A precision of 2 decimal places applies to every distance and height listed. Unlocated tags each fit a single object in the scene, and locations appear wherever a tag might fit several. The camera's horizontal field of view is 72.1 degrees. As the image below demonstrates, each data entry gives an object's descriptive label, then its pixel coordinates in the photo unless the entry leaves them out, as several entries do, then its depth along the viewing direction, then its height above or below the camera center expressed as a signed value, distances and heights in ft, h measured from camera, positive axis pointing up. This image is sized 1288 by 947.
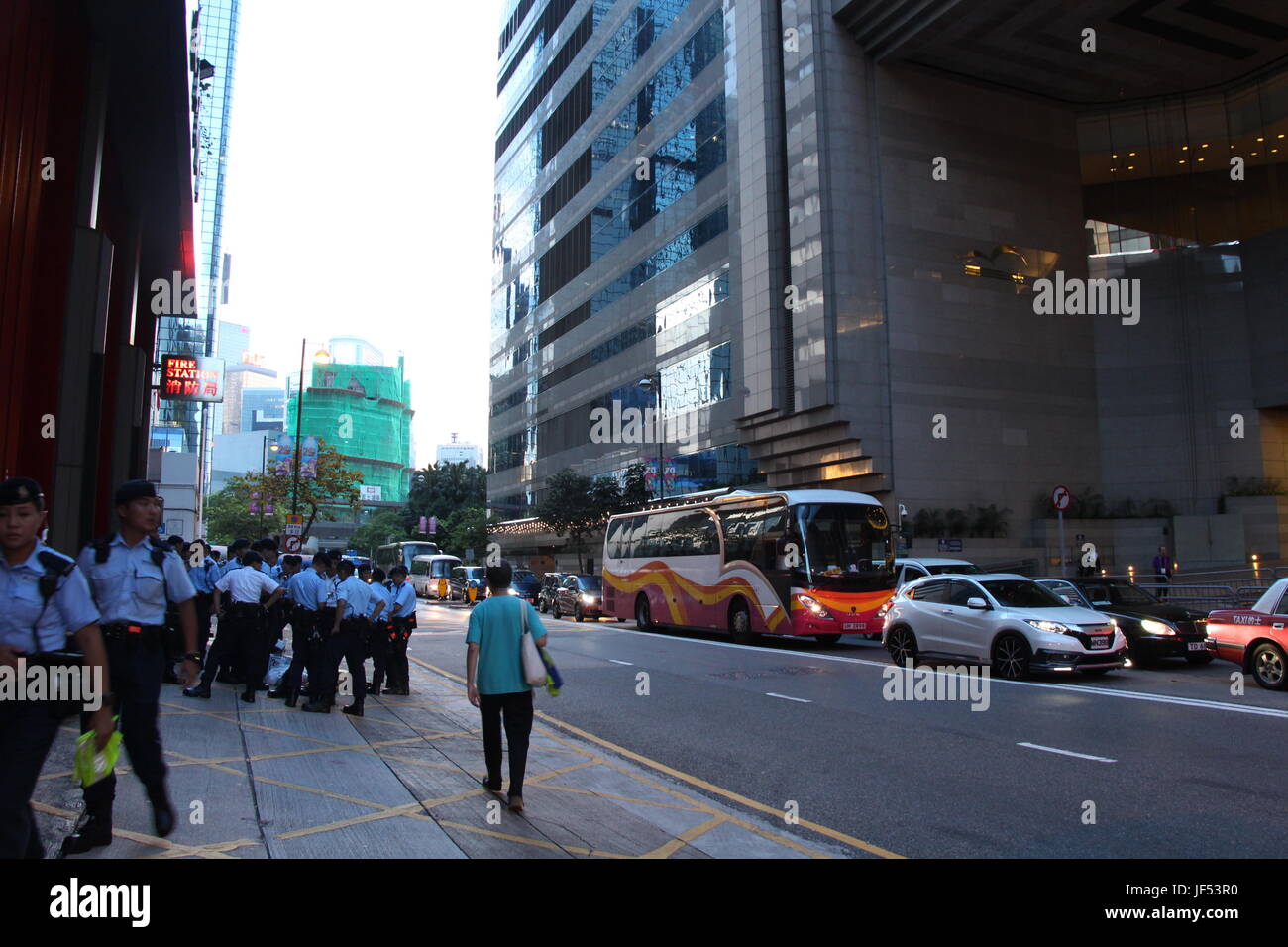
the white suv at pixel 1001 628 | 41.81 -3.58
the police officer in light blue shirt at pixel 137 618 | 16.16 -1.01
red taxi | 38.83 -3.77
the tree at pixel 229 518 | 242.58 +13.15
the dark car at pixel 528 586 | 126.38 -3.68
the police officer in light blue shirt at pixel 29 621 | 11.82 -0.81
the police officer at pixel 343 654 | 32.91 -3.37
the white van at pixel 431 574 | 155.88 -2.01
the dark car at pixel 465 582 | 134.10 -3.24
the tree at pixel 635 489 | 138.21 +11.20
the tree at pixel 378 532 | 345.41 +12.40
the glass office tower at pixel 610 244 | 141.28 +63.37
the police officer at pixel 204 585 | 39.91 -0.98
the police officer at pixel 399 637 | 39.32 -3.32
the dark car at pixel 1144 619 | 48.14 -3.59
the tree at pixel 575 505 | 151.02 +9.46
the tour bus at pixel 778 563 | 61.77 -0.33
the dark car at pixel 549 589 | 116.26 -3.71
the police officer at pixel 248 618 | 35.12 -2.16
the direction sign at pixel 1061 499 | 67.00 +4.32
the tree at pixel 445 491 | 291.38 +23.44
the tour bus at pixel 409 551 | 169.99 +2.27
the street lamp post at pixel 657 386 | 150.61 +30.75
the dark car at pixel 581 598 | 102.53 -4.40
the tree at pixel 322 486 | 132.85 +11.84
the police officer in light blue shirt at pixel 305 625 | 33.46 -2.30
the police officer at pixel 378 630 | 36.58 -2.86
